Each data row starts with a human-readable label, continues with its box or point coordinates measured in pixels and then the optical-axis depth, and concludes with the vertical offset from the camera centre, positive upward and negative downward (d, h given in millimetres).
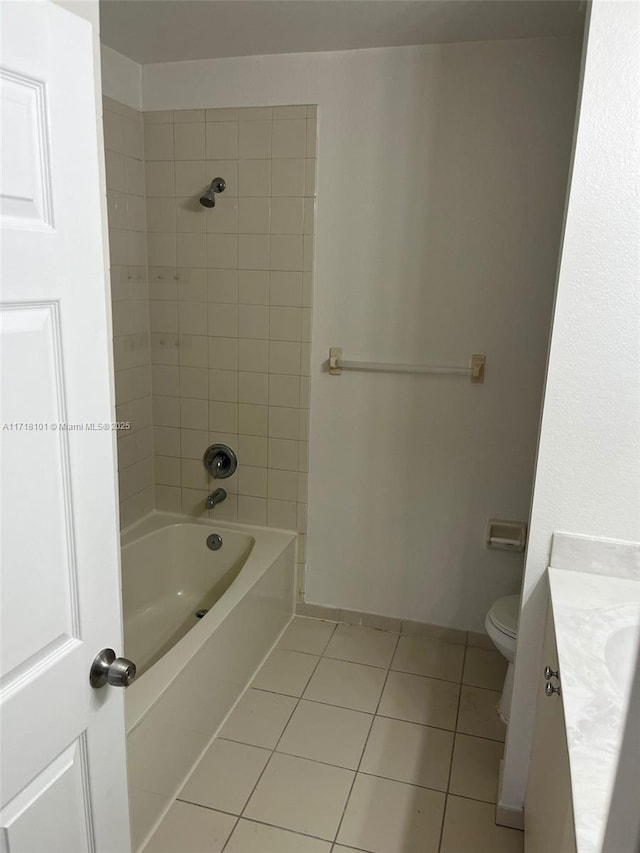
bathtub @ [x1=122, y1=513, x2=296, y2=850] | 1803 -1254
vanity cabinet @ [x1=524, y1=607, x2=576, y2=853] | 1119 -965
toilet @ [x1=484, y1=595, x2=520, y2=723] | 2090 -1079
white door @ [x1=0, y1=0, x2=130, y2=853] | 833 -223
